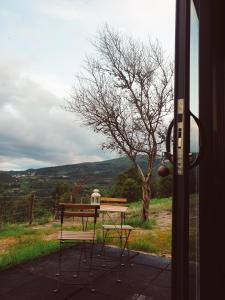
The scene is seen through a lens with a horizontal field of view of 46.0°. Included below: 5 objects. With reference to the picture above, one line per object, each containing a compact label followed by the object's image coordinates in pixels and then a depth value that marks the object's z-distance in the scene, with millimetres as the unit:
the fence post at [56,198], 9252
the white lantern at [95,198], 4270
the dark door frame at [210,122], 1002
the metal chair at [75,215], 2719
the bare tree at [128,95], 7723
